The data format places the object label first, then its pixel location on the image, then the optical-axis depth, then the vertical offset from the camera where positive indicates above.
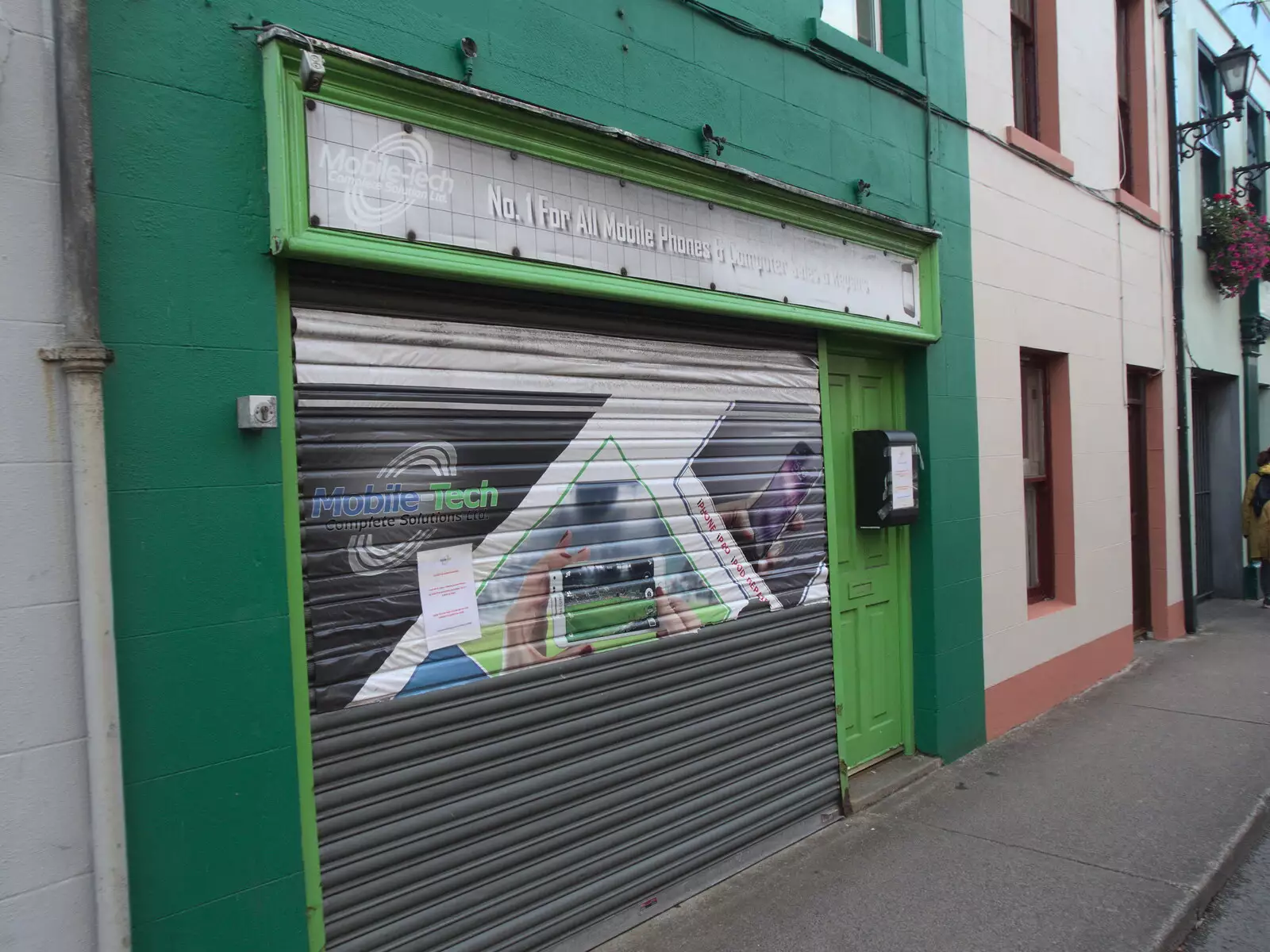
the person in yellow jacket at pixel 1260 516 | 11.12 -0.84
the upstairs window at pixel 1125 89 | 9.59 +3.75
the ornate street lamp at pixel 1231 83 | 10.32 +4.13
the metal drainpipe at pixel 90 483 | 2.47 +0.02
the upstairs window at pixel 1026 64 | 7.71 +3.27
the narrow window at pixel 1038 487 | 7.69 -0.27
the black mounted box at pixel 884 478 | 5.55 -0.11
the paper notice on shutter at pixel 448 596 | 3.41 -0.44
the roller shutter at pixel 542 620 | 3.18 -0.61
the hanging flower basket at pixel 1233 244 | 10.84 +2.37
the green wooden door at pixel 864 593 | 5.55 -0.81
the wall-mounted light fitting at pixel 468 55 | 3.45 +1.57
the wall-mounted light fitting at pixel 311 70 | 2.87 +1.28
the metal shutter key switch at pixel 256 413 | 2.81 +0.22
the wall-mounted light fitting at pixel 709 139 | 4.45 +1.57
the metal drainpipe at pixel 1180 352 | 9.96 +1.05
